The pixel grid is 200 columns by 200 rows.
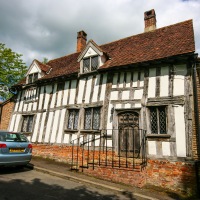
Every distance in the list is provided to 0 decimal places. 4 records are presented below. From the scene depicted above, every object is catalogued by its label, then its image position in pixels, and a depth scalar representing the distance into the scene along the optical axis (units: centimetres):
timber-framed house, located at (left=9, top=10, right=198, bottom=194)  759
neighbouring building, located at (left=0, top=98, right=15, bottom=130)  1416
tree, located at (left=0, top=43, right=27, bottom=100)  1873
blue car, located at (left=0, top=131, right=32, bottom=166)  628
